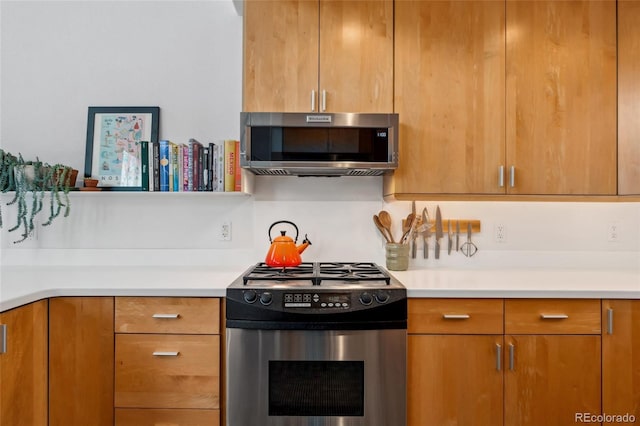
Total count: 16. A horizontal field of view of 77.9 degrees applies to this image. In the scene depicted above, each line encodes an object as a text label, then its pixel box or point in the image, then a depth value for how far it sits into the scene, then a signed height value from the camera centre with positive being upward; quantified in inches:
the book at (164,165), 77.4 +9.7
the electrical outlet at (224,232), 88.2 -3.8
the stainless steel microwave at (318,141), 72.2 +13.8
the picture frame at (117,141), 84.4 +15.9
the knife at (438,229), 86.0 -2.7
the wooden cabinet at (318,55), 74.5 +30.2
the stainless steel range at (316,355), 60.4 -21.5
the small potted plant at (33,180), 78.5 +6.7
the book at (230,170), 77.3 +8.8
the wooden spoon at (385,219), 84.9 -0.6
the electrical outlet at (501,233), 87.1 -3.6
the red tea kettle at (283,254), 71.2 -7.0
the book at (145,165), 77.7 +9.7
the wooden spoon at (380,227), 83.7 -2.4
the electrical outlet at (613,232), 86.7 -3.2
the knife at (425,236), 86.4 -4.3
